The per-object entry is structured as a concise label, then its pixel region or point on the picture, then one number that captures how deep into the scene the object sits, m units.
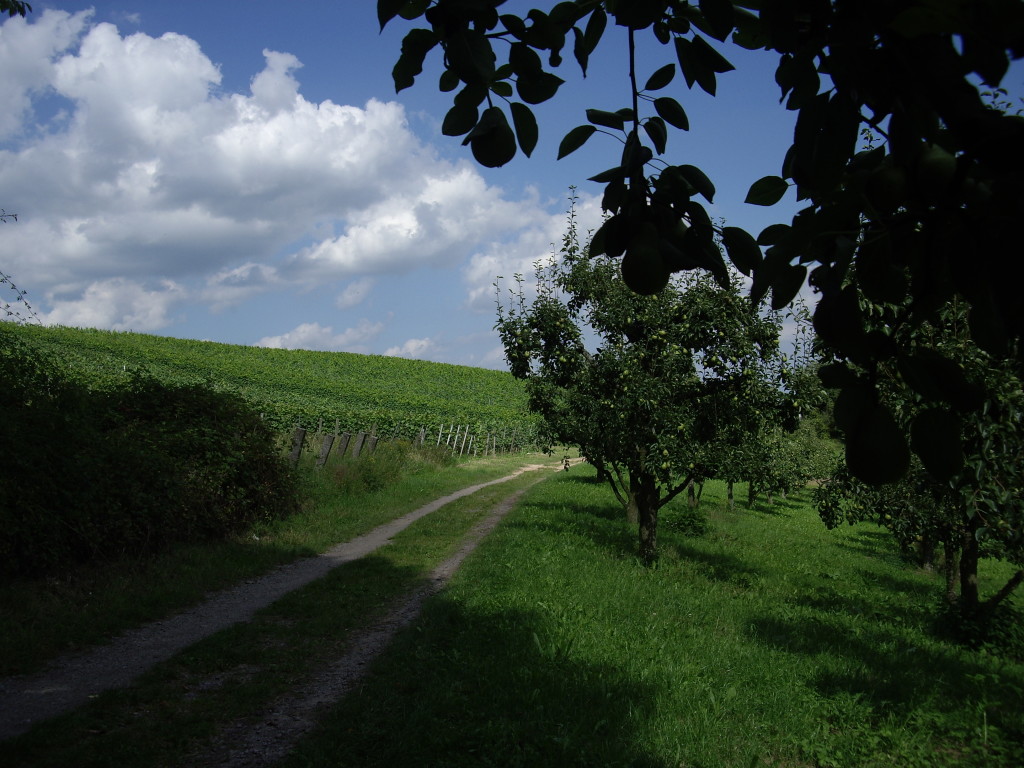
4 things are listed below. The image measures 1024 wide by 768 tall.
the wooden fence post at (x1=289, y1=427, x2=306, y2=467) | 15.48
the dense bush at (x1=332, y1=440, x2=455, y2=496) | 17.59
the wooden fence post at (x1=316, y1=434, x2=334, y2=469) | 17.88
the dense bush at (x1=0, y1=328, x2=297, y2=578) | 7.73
